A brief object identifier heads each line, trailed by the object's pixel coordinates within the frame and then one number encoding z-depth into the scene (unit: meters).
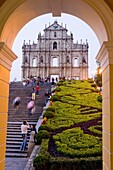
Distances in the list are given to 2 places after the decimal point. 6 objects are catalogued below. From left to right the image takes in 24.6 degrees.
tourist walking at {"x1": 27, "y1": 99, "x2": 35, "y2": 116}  18.72
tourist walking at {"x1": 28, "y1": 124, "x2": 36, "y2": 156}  11.82
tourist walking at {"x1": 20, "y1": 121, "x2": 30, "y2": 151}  11.88
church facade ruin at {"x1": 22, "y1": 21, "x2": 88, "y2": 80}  45.50
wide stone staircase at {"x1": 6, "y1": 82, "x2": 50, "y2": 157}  12.43
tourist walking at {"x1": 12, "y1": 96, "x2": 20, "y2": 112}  20.61
